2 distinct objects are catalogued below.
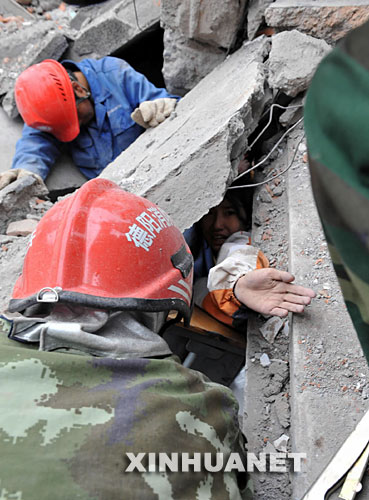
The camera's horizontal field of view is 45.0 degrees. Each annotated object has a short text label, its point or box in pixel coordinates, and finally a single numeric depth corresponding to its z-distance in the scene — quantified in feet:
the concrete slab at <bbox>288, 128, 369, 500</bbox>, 4.65
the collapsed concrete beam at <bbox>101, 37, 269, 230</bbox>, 7.20
